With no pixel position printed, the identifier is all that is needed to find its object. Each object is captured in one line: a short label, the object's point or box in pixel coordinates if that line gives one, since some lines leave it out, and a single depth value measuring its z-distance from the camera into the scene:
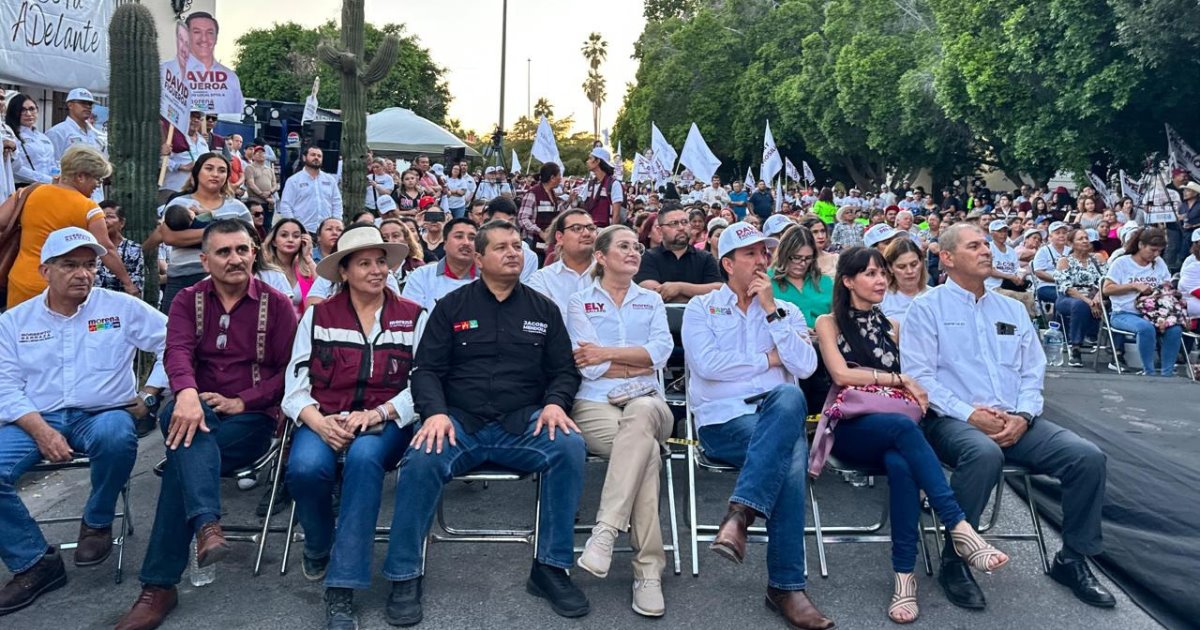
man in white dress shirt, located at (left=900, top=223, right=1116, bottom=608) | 4.46
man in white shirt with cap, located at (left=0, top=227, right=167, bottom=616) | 4.41
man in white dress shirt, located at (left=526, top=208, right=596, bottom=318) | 6.28
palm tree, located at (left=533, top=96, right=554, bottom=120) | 116.79
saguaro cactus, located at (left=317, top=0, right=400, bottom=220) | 13.51
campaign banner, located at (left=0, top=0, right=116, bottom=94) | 12.36
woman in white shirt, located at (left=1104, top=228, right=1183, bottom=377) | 10.40
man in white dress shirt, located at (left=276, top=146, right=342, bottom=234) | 10.49
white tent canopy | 25.27
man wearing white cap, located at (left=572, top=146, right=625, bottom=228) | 11.05
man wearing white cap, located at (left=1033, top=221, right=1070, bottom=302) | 11.72
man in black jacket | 4.17
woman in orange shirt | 6.11
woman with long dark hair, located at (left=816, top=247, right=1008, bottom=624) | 4.29
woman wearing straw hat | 4.10
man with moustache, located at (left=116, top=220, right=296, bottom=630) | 4.30
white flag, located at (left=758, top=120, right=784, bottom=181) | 20.48
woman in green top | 6.33
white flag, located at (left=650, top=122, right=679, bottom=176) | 21.00
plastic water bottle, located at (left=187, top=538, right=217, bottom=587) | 4.47
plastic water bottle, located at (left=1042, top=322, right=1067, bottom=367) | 10.92
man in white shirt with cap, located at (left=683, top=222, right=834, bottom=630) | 4.21
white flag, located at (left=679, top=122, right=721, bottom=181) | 18.98
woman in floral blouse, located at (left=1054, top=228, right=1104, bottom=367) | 11.14
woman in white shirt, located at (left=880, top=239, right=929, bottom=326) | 6.29
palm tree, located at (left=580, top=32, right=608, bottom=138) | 114.62
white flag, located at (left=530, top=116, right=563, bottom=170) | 16.98
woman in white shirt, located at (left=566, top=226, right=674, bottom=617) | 4.32
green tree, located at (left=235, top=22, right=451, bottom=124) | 52.78
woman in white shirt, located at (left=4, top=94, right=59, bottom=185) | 8.45
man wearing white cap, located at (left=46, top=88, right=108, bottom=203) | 9.68
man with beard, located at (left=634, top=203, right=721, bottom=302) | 7.46
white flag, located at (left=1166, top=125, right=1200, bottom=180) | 18.88
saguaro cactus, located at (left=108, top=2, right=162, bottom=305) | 8.80
